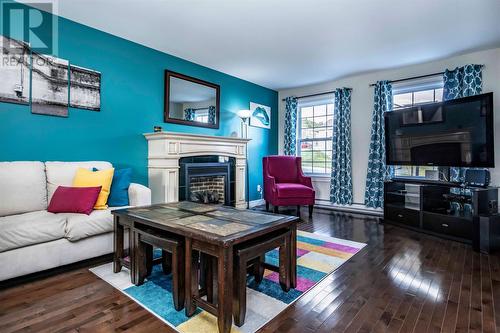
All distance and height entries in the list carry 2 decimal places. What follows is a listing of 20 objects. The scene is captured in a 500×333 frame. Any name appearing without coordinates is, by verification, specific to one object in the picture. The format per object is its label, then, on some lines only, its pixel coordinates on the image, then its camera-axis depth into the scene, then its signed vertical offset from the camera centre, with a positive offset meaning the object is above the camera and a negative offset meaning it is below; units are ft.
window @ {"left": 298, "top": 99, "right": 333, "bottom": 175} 17.29 +2.19
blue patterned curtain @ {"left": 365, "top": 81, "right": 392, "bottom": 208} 14.25 +1.06
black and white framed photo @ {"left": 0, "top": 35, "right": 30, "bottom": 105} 7.97 +2.98
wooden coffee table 4.64 -1.28
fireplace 12.10 -0.60
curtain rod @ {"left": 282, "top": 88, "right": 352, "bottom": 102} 16.58 +4.85
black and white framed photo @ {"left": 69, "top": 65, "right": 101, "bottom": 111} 9.34 +2.89
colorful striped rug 5.16 -2.97
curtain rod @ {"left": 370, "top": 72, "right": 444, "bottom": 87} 12.90 +4.68
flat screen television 9.98 +1.50
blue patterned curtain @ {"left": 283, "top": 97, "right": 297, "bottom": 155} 18.07 +2.91
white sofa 6.38 -1.54
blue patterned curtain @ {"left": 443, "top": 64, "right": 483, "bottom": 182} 11.66 +3.86
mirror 12.37 +3.39
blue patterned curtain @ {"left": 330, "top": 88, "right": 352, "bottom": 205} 15.69 +1.14
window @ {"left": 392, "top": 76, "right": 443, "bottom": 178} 13.33 +3.87
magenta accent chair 14.11 -0.90
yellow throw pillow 8.36 -0.43
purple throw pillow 7.70 -0.97
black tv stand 9.05 -1.75
